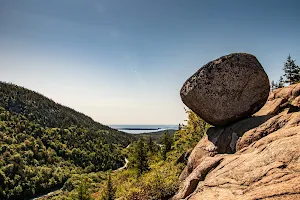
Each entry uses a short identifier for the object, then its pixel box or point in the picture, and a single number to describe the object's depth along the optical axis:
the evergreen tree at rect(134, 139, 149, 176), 46.40
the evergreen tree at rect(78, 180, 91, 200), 51.03
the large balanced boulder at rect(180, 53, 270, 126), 16.06
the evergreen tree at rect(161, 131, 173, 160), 58.30
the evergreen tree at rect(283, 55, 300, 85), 45.12
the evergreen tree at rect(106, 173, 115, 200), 43.96
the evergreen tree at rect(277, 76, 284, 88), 46.83
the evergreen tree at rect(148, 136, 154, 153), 63.77
